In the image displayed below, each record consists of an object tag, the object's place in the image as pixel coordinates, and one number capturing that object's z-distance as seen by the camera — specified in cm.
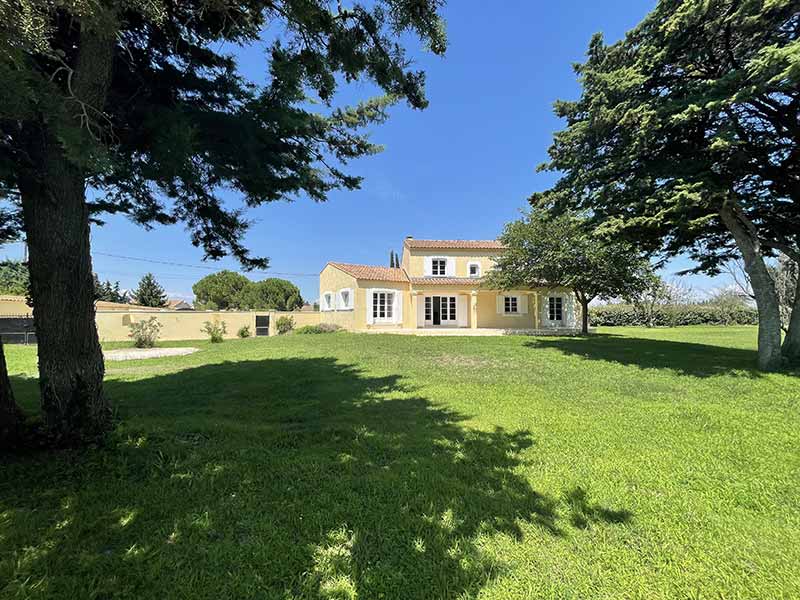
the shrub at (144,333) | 1647
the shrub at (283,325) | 2345
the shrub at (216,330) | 1856
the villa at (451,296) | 2350
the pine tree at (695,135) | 732
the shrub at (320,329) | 2136
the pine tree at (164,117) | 325
